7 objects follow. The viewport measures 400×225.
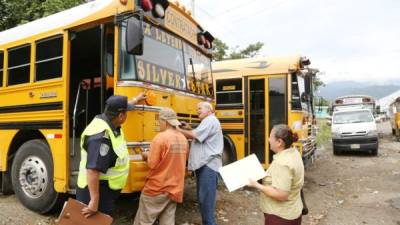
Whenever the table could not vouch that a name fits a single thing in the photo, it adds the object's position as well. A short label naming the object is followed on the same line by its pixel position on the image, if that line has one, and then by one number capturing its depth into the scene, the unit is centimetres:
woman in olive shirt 320
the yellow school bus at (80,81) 466
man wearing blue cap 312
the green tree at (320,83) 2779
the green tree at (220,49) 2255
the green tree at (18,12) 1346
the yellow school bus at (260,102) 882
